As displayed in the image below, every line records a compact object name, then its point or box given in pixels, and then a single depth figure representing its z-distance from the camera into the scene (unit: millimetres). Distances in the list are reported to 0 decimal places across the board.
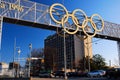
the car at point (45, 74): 22731
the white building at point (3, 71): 16738
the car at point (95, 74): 19390
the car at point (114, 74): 13726
